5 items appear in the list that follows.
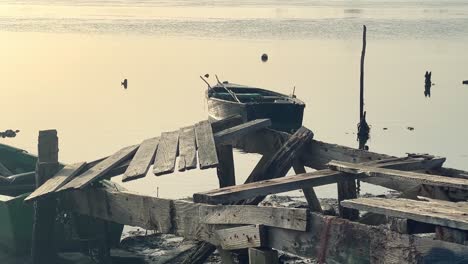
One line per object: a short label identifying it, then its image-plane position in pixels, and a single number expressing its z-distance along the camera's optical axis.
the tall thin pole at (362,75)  33.12
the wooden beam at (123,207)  10.40
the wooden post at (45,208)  12.60
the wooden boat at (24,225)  12.91
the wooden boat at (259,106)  32.97
